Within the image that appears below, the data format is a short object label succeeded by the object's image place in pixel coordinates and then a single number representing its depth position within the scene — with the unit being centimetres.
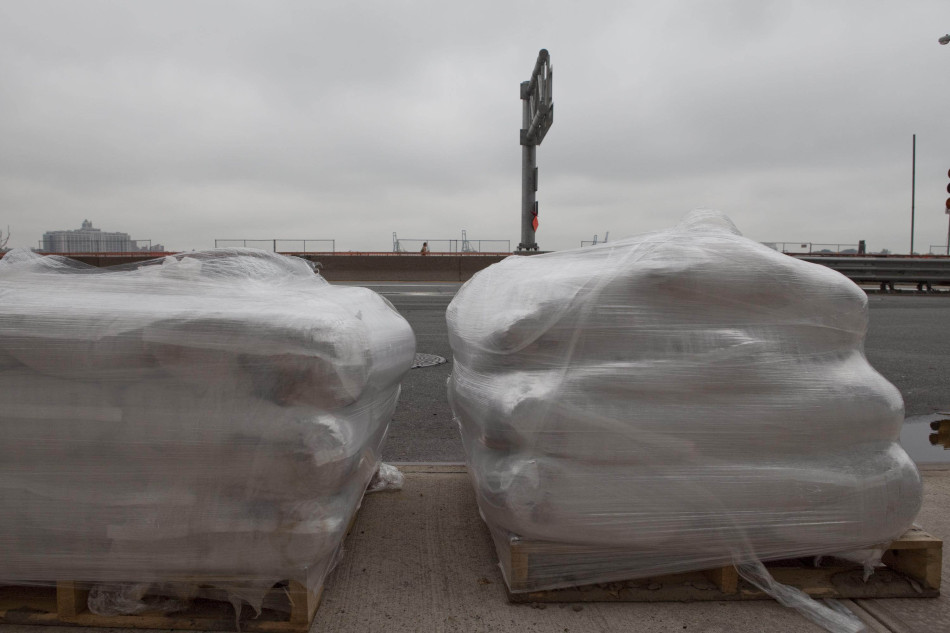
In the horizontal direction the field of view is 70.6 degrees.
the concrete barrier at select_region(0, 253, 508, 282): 2294
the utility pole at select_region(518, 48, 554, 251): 1419
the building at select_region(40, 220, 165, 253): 1905
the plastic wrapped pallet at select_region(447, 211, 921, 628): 210
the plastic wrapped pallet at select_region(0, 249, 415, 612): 194
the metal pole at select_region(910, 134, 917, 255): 3169
